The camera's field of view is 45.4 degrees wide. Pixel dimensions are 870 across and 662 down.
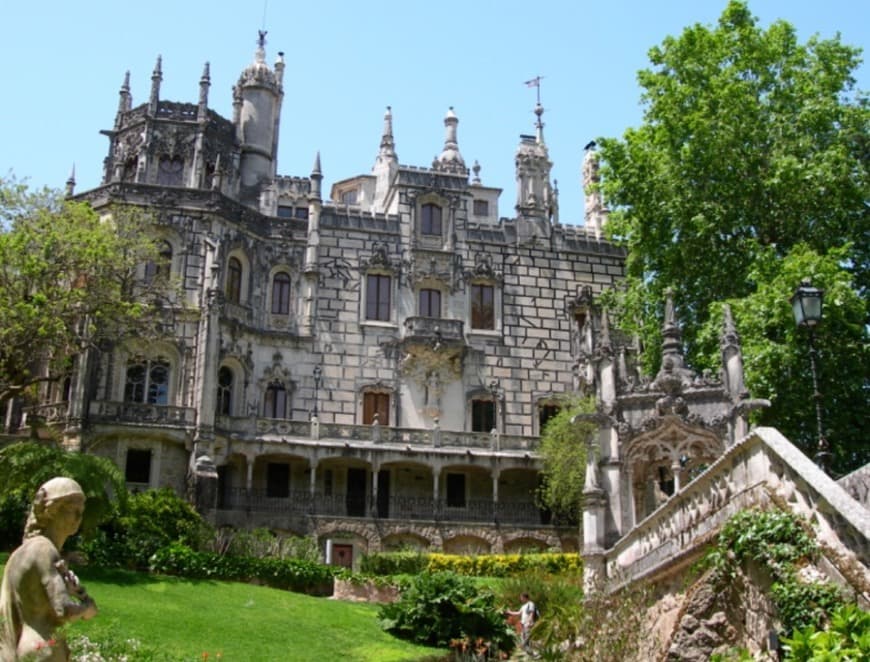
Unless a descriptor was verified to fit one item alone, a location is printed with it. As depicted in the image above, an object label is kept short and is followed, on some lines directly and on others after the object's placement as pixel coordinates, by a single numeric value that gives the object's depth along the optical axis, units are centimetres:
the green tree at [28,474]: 2348
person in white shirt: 1707
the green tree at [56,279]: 2762
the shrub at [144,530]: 2375
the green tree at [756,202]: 2478
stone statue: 612
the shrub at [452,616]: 1716
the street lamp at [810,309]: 1583
